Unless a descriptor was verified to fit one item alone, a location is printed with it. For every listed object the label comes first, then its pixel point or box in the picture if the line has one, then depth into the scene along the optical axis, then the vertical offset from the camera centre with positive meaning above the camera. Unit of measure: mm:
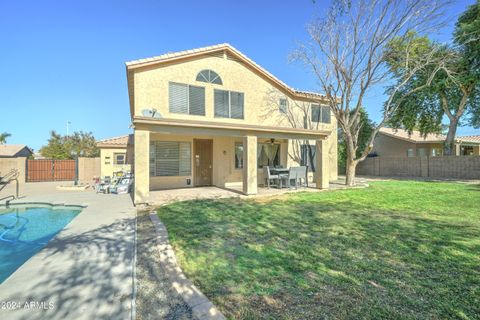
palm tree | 40562 +4760
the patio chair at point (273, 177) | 13071 -944
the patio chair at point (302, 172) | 13102 -540
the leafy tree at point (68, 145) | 35031 +2946
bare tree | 13023 +6944
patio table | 13203 -482
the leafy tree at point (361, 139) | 25906 +2679
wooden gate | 21269 -544
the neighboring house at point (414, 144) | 27125 +2070
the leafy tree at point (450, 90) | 15977 +5808
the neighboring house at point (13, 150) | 32125 +2029
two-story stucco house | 11492 +2682
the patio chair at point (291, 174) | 12805 -637
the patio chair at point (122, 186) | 12953 -1270
